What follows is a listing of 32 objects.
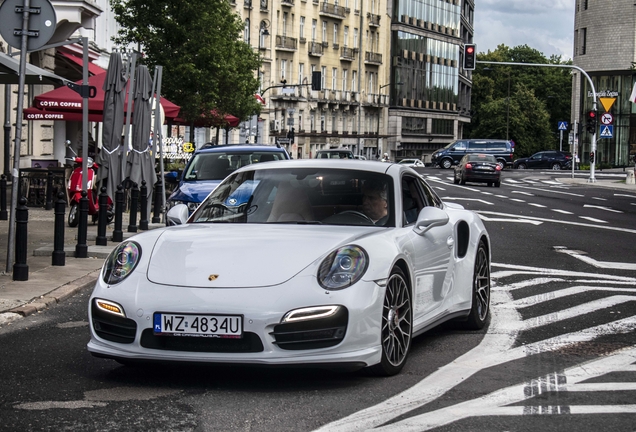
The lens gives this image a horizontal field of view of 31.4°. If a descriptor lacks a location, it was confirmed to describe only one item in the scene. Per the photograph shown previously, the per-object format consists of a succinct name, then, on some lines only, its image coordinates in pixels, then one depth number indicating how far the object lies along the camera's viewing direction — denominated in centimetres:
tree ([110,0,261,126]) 4256
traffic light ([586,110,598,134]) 5206
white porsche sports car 618
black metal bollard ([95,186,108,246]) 1545
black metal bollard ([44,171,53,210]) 2441
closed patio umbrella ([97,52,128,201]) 1797
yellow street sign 5038
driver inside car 745
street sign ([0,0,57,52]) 1166
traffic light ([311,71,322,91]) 6850
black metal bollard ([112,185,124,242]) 1639
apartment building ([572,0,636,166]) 9125
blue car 1738
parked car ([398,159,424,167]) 9026
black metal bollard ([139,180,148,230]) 1911
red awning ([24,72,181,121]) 2227
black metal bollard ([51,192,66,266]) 1257
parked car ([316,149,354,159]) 5128
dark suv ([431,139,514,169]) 8175
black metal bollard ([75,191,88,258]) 1397
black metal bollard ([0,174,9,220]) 2092
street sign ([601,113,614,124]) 5125
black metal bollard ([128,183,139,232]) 1801
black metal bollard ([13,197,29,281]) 1129
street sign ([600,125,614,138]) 5051
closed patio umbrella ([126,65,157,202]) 1972
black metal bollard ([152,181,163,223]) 2114
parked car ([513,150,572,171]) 9103
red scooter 1983
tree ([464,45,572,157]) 12488
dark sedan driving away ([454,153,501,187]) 5006
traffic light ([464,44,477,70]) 4878
